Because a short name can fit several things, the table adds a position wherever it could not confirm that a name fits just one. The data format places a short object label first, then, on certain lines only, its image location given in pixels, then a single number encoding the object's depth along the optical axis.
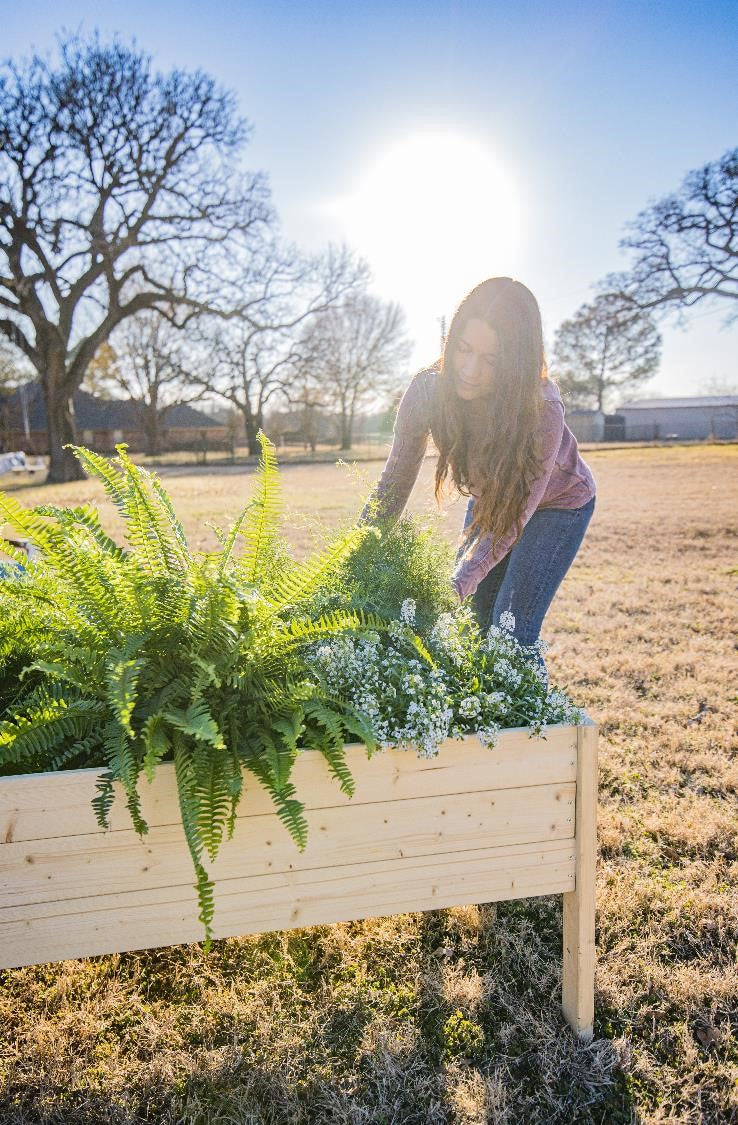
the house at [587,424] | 53.16
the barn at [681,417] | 53.09
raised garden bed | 1.54
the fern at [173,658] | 1.42
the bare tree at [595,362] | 46.62
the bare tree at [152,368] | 34.75
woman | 2.30
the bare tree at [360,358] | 39.16
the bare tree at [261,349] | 22.94
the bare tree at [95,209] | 17.84
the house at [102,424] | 44.56
